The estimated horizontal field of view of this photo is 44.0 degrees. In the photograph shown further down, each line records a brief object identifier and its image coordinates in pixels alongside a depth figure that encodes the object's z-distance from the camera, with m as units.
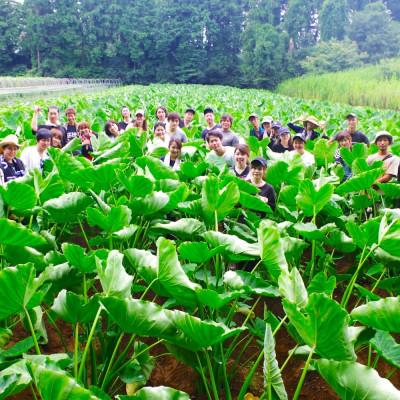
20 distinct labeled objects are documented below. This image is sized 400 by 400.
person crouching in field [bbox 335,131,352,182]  4.75
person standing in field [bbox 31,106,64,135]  5.42
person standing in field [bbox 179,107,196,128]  7.24
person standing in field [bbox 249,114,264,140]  6.65
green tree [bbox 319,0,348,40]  44.78
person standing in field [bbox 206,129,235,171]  4.02
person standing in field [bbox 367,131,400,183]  3.89
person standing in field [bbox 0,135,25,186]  3.38
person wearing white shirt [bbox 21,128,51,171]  3.90
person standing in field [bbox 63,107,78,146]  5.79
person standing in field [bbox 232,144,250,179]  3.52
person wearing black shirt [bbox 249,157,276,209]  3.11
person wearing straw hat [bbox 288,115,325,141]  5.78
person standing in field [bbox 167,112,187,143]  5.16
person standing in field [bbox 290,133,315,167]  4.27
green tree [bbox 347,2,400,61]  41.94
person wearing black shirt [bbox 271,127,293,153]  5.62
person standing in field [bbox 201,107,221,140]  6.00
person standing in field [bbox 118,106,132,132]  6.78
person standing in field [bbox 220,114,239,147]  5.21
